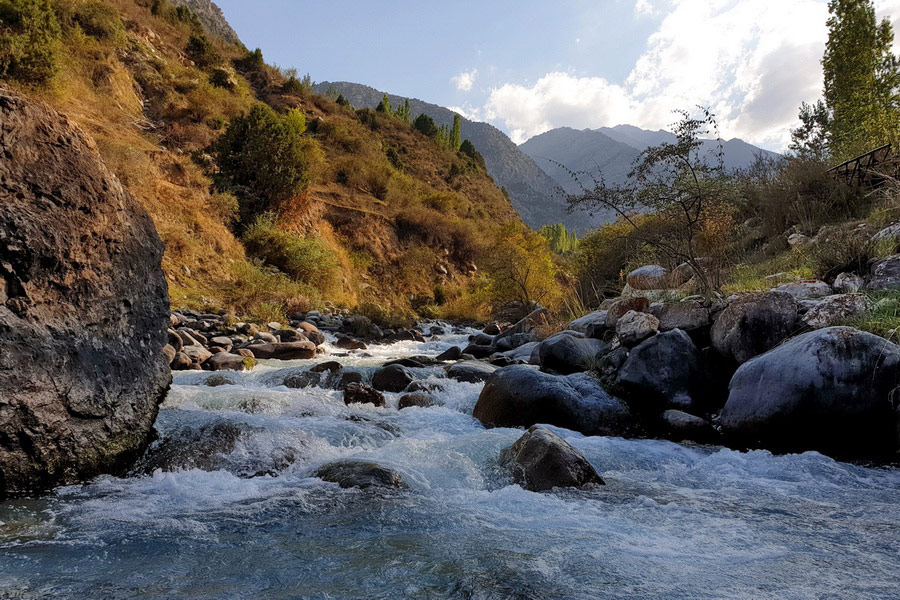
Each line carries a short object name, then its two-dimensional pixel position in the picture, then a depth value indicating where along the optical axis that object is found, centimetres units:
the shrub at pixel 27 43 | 1427
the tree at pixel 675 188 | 802
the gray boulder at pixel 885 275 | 593
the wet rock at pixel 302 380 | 787
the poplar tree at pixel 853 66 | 1395
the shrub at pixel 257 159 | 1881
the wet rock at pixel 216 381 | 736
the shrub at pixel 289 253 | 1712
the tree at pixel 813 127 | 1913
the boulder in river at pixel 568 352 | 797
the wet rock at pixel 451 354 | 1188
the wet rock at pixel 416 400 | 712
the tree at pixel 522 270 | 1805
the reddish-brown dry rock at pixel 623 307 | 822
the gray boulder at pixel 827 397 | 451
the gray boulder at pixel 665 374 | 621
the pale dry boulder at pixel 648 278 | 1014
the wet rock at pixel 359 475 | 395
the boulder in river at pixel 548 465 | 405
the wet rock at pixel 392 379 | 802
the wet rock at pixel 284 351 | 1038
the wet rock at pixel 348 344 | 1276
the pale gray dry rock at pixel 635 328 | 716
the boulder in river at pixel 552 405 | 603
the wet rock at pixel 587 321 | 943
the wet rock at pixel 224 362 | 883
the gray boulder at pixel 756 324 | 589
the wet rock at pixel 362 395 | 704
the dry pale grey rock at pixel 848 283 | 625
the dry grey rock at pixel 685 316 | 710
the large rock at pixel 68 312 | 332
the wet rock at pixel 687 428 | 550
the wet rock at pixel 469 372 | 869
